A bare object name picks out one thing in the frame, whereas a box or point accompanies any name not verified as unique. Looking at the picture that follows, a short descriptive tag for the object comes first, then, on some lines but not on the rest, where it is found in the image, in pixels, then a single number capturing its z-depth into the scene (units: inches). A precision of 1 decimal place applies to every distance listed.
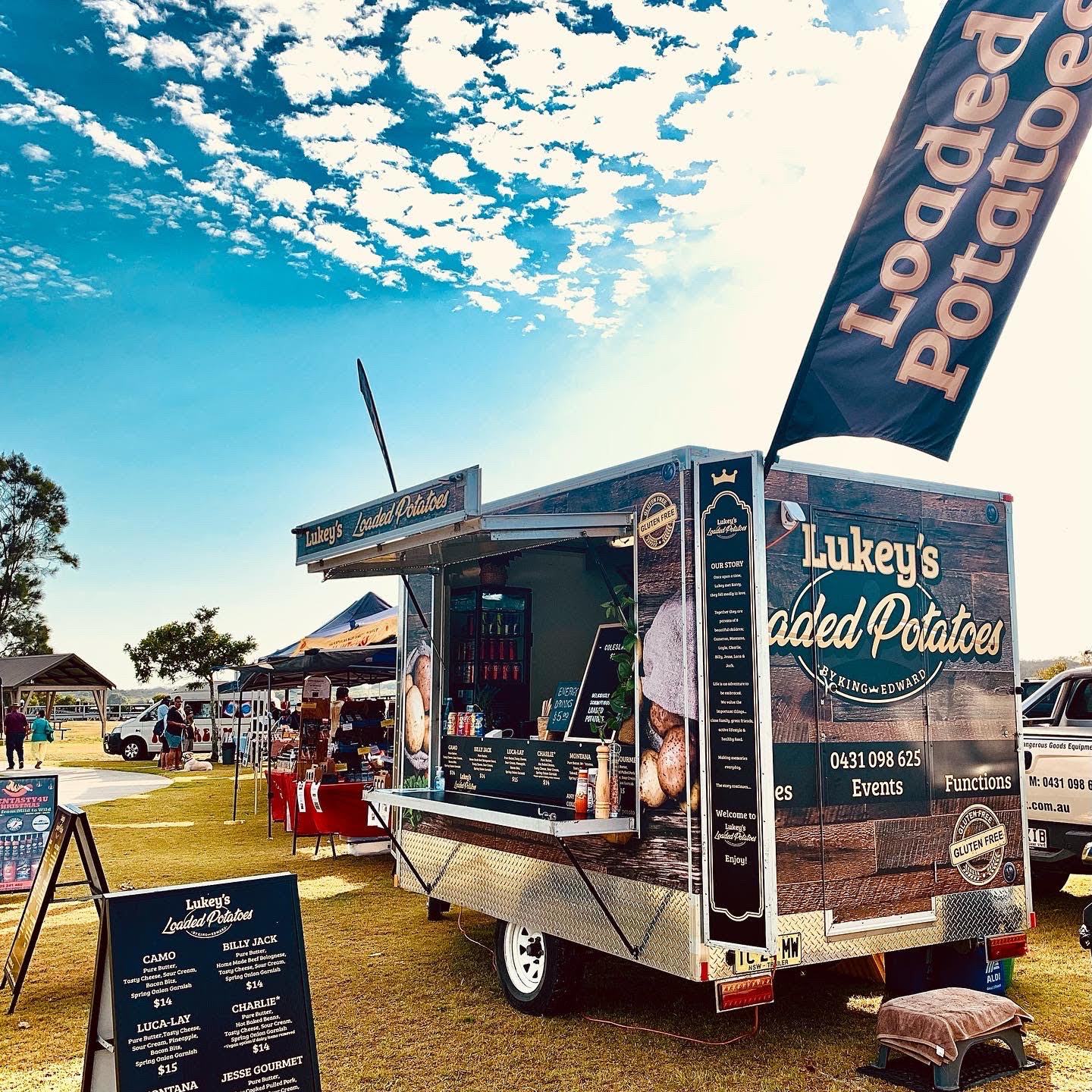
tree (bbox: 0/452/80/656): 1847.9
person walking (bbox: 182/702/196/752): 1111.0
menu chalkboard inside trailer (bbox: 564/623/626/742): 230.4
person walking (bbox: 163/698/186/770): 981.2
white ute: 322.0
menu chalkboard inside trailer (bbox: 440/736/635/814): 213.3
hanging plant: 199.6
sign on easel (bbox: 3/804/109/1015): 223.1
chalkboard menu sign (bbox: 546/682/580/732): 249.0
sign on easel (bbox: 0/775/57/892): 312.5
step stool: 173.2
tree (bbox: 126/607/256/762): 1791.3
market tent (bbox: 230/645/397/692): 495.8
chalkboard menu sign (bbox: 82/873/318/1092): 129.7
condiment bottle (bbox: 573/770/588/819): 199.3
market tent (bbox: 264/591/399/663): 549.3
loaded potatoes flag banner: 175.0
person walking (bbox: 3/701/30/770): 829.2
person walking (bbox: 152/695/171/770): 1073.9
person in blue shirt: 1026.7
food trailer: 173.9
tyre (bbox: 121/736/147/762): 1150.3
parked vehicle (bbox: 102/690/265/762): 1149.1
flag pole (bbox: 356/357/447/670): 325.1
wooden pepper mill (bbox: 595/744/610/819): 193.9
